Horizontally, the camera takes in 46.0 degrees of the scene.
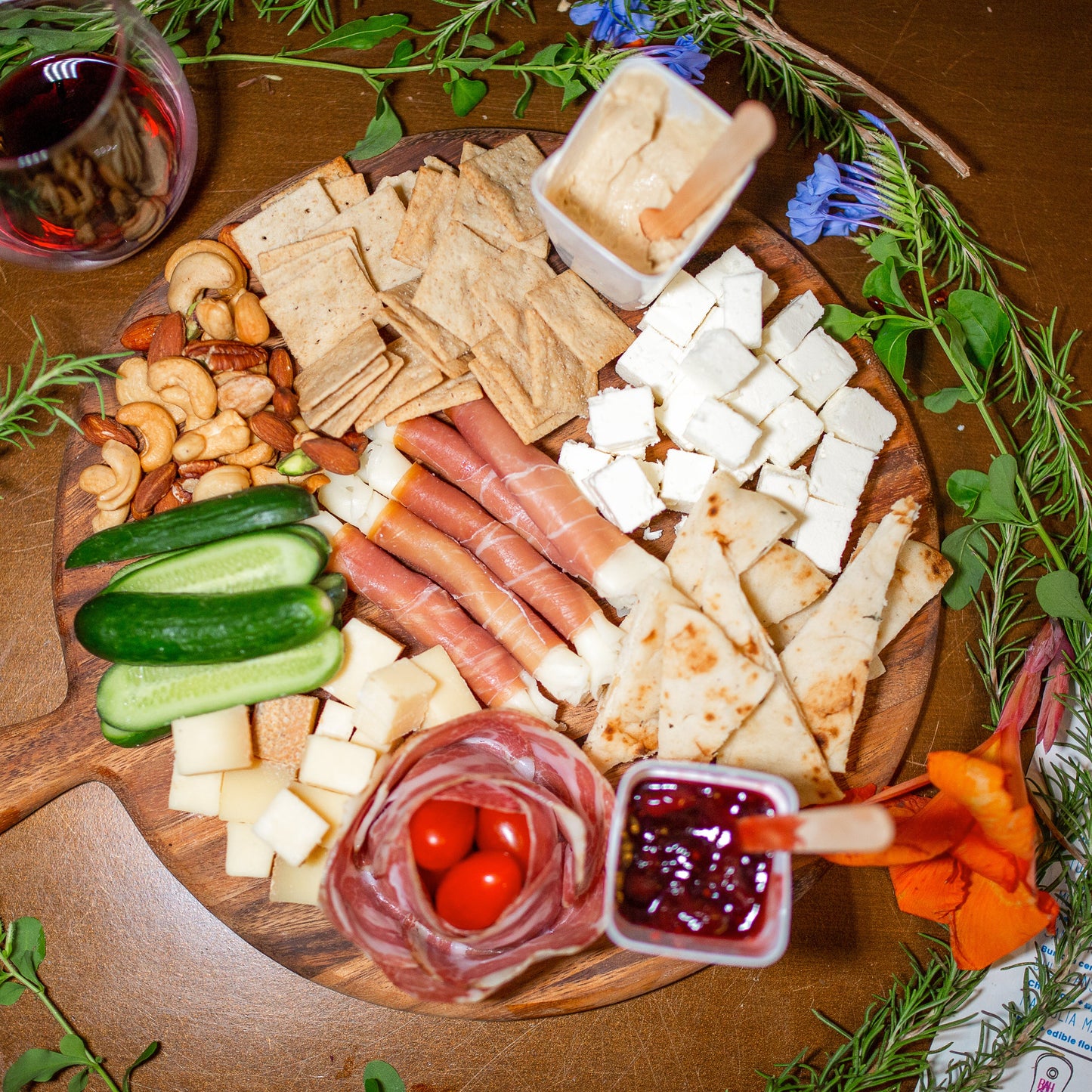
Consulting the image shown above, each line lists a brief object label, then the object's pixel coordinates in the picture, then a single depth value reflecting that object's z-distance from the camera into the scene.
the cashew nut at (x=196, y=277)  0.50
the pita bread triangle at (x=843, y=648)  0.48
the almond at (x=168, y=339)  0.50
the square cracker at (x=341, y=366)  0.49
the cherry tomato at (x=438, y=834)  0.47
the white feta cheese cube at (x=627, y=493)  0.49
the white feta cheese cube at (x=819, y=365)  0.50
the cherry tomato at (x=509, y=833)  0.47
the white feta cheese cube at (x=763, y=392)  0.50
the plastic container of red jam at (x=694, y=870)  0.43
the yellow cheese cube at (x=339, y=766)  0.48
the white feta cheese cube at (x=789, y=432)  0.50
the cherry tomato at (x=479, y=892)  0.46
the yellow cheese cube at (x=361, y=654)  0.49
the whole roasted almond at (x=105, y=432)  0.50
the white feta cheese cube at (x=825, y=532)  0.50
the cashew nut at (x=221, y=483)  0.50
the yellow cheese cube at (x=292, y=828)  0.47
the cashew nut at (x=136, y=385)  0.50
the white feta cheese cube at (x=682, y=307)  0.50
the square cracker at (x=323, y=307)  0.50
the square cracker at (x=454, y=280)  0.50
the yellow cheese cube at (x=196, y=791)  0.49
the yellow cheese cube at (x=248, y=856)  0.49
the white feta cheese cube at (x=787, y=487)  0.50
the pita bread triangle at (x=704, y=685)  0.47
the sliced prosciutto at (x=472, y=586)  0.51
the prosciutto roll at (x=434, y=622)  0.50
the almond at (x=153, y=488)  0.50
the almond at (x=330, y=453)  0.50
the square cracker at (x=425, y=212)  0.50
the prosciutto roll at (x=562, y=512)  0.50
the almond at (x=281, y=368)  0.50
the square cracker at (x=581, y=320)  0.50
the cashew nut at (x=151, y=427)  0.50
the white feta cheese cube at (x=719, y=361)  0.49
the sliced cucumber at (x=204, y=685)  0.48
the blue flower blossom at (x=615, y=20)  0.51
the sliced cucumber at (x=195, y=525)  0.48
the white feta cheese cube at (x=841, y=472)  0.50
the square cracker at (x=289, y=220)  0.51
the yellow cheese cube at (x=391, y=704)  0.48
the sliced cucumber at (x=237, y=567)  0.49
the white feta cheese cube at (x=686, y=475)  0.50
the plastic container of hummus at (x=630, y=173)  0.46
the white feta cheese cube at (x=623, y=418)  0.49
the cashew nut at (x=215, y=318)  0.50
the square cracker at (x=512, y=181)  0.50
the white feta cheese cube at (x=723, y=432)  0.49
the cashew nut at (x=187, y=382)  0.50
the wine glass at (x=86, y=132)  0.45
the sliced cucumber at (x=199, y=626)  0.47
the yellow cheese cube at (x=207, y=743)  0.48
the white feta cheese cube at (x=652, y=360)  0.50
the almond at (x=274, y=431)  0.50
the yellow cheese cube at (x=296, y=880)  0.48
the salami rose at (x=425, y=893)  0.46
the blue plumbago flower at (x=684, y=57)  0.50
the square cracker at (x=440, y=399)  0.51
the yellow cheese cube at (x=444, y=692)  0.49
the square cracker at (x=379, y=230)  0.51
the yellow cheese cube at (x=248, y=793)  0.49
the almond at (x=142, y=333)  0.51
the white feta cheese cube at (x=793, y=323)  0.50
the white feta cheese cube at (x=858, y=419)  0.50
